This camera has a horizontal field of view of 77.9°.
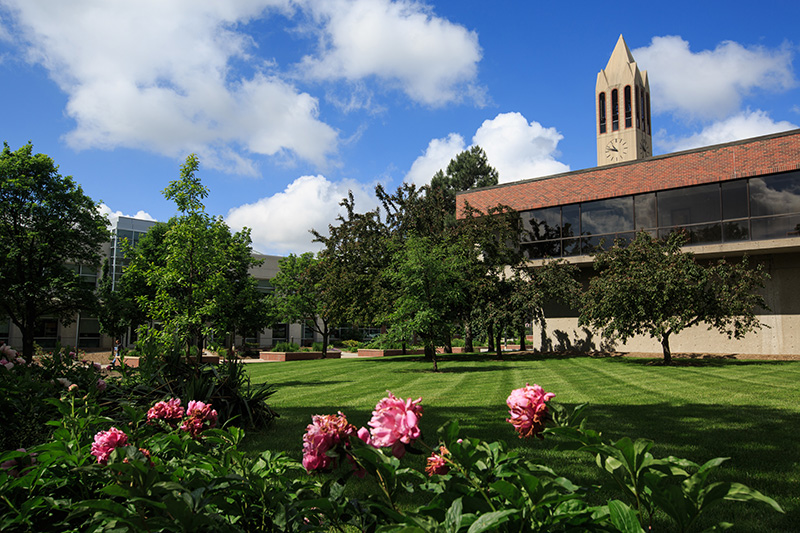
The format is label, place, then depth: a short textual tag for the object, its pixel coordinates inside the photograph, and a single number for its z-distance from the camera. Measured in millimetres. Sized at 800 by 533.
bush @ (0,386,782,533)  1295
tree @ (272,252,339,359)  35344
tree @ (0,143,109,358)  22109
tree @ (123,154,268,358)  12031
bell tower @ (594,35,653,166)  49438
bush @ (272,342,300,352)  34088
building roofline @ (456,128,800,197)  19906
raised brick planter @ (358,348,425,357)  32125
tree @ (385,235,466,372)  15766
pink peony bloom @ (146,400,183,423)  2887
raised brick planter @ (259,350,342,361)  32125
